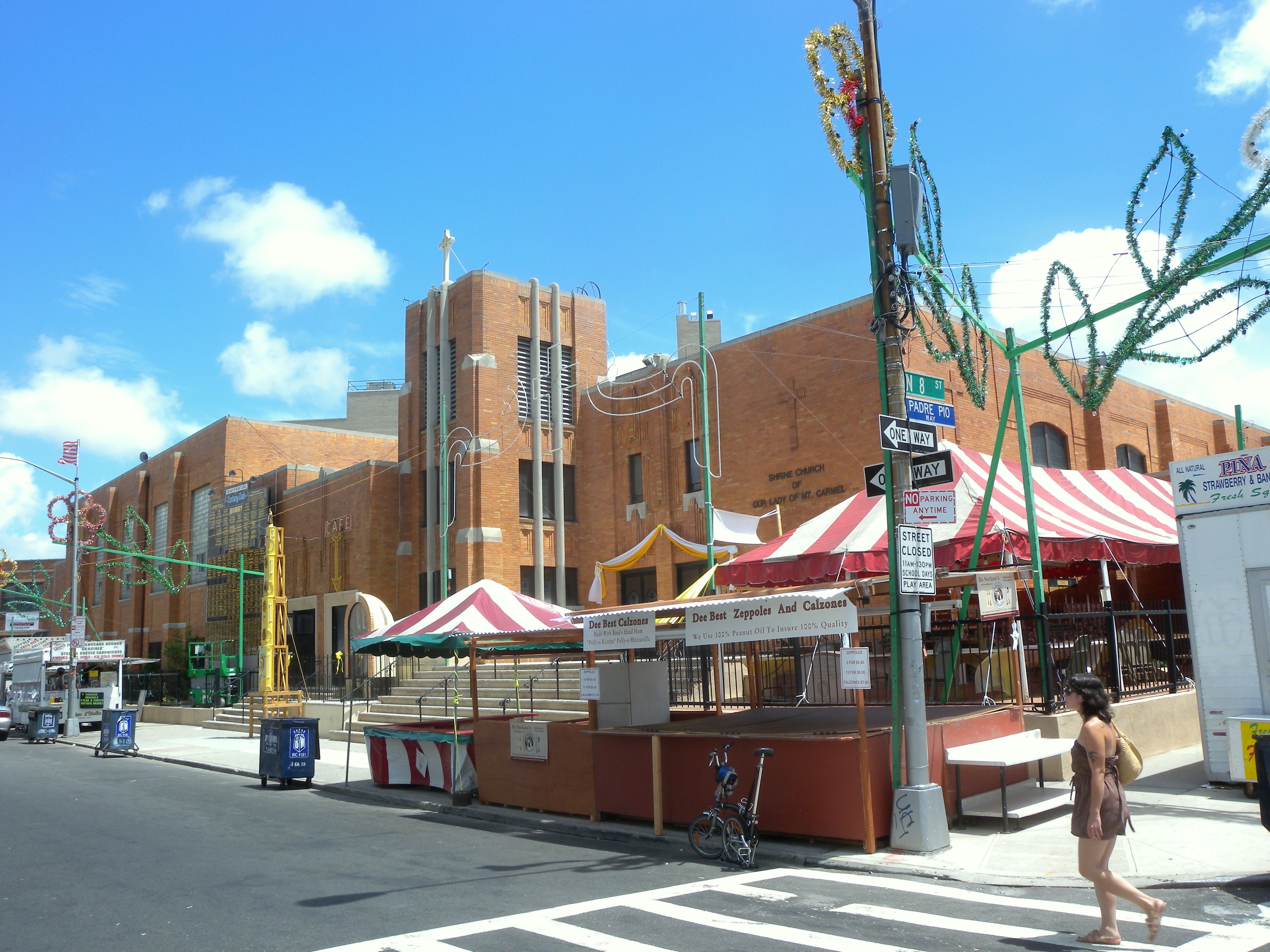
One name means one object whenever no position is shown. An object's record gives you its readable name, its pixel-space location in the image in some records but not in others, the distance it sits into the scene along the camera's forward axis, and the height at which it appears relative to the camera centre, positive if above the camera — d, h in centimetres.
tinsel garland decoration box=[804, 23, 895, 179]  1068 +571
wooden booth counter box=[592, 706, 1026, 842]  972 -158
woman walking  615 -132
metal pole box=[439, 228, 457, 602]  2859 +639
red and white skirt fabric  1436 -209
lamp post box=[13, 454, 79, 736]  3281 +114
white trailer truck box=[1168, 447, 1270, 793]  1095 +12
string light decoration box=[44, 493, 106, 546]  4312 +564
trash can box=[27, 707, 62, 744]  3133 -266
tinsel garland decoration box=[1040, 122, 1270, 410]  1105 +363
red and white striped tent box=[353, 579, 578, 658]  1400 +7
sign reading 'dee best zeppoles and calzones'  952 -4
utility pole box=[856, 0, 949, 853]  930 -2
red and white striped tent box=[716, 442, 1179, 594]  1536 +127
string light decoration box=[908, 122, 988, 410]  1289 +401
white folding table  971 -150
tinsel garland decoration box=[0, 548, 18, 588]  4672 +346
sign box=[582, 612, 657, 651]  1164 -14
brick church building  2453 +500
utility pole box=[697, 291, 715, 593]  1911 +375
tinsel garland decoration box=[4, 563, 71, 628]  4647 +274
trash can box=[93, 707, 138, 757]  2536 -248
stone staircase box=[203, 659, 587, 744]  2138 -165
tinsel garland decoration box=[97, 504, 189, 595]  4431 +377
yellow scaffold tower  2777 -50
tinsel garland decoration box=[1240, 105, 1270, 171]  1076 +502
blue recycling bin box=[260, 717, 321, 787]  1723 -209
